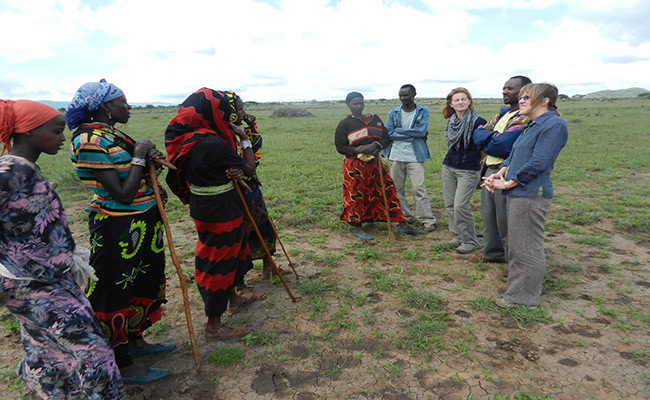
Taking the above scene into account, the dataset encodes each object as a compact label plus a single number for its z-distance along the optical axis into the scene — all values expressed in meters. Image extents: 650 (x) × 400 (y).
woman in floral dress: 1.91
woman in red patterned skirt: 5.30
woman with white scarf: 4.64
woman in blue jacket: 3.20
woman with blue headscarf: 2.43
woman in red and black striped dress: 2.88
